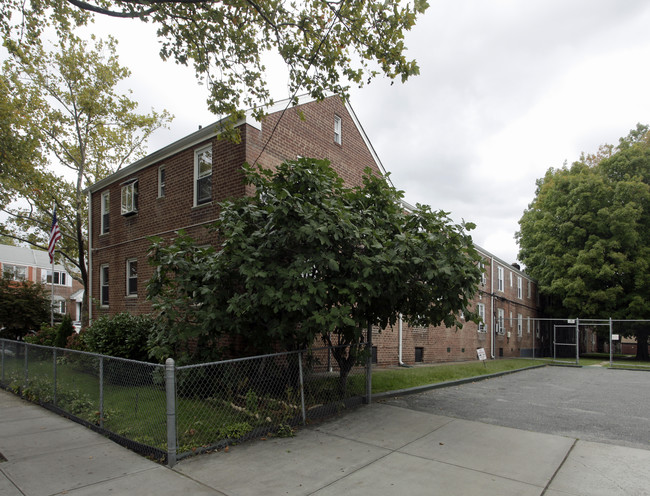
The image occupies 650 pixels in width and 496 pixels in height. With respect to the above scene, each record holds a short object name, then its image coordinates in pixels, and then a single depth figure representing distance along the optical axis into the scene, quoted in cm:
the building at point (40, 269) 4841
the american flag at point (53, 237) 1484
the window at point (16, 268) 4658
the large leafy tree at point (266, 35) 780
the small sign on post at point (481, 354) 1374
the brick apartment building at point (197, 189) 1102
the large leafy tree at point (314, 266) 614
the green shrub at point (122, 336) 1030
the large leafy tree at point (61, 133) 1719
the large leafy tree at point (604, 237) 2556
